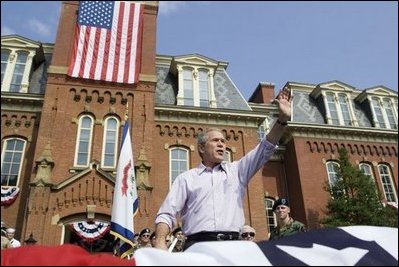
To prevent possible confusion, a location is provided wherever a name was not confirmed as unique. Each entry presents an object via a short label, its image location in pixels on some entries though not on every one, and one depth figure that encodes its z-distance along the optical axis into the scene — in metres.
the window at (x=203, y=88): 20.40
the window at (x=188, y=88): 20.11
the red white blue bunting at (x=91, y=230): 15.24
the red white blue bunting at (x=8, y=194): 15.99
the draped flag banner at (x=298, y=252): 2.49
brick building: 15.52
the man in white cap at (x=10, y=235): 9.94
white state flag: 8.26
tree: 17.23
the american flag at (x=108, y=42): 17.81
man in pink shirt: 3.38
